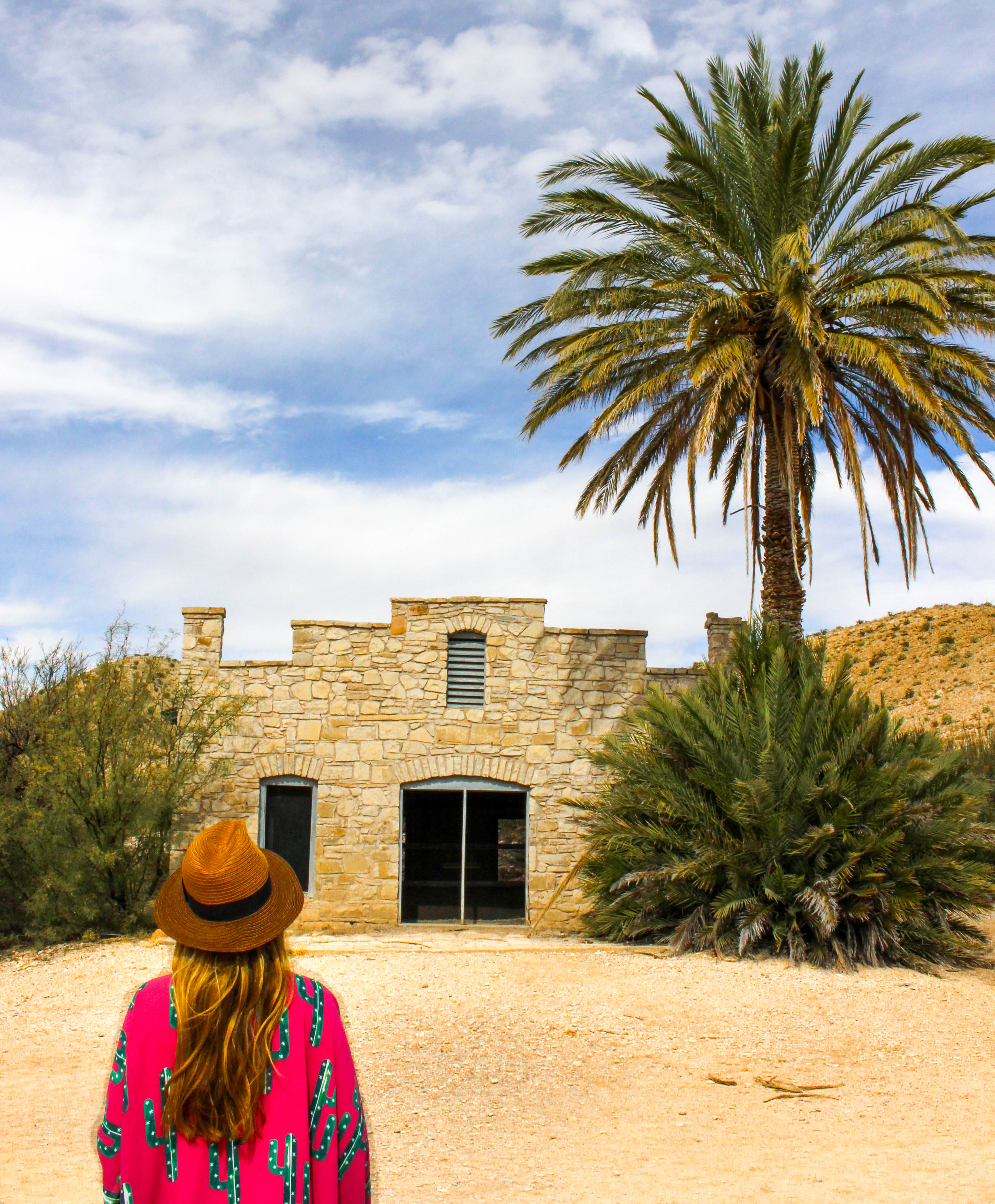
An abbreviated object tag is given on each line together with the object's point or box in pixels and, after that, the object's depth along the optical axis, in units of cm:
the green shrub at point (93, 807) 1190
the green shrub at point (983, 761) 1307
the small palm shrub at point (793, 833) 967
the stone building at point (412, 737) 1481
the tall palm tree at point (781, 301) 1184
